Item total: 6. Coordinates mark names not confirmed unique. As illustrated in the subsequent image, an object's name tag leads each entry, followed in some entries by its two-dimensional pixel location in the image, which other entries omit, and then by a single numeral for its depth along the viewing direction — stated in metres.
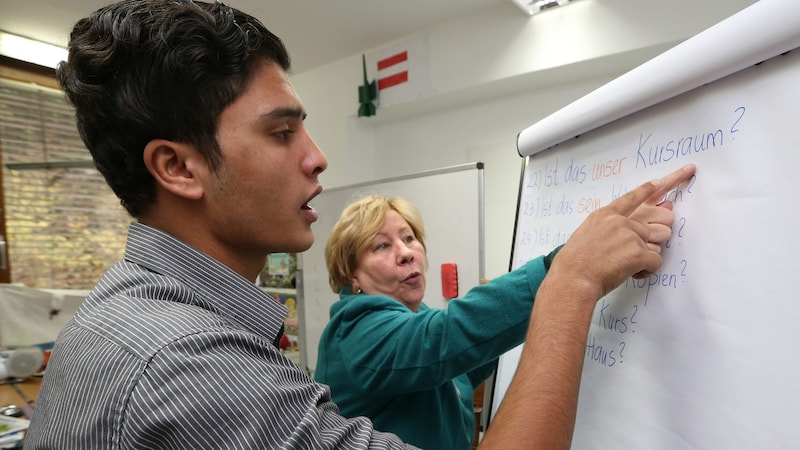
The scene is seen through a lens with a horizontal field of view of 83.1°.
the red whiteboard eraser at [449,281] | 2.41
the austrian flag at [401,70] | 3.02
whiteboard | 2.37
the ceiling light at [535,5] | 2.40
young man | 0.45
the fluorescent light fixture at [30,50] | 2.73
